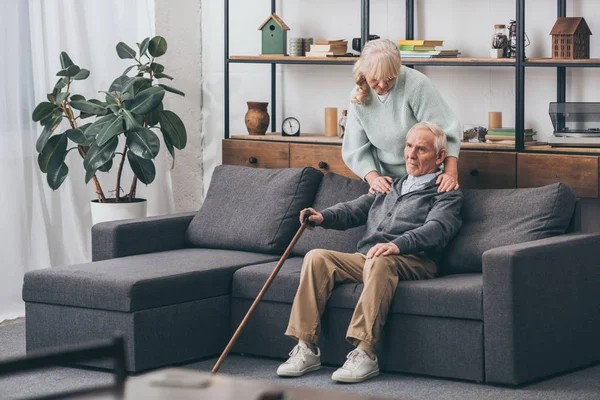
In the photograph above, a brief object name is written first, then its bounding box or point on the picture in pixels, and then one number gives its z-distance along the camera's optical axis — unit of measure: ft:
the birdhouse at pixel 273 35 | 24.07
